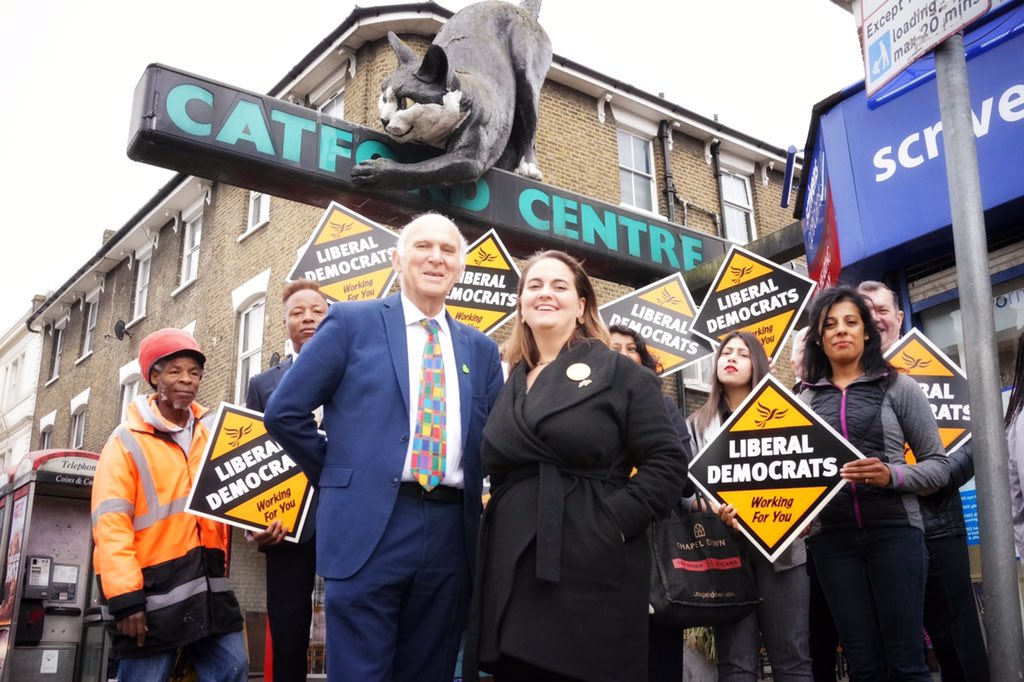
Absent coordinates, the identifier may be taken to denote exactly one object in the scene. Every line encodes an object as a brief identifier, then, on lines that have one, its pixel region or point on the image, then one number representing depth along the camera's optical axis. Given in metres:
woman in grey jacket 3.42
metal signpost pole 2.68
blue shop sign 5.98
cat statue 5.83
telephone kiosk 9.15
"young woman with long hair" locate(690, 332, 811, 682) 3.75
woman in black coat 2.40
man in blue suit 2.53
